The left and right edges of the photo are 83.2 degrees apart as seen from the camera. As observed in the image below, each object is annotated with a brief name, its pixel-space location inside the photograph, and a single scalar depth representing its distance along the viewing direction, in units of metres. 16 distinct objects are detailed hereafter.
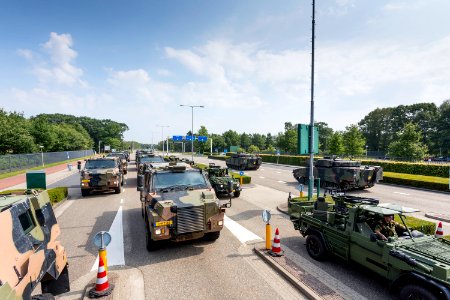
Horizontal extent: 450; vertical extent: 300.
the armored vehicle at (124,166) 25.16
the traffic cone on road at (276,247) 7.06
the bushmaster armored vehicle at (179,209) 6.70
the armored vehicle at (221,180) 14.41
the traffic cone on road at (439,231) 7.54
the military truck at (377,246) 4.42
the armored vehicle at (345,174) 16.80
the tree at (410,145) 43.81
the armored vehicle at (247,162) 31.19
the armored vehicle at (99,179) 14.85
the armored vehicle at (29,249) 3.25
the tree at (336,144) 58.19
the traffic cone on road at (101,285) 5.23
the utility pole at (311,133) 12.48
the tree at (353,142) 56.62
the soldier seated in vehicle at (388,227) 5.84
